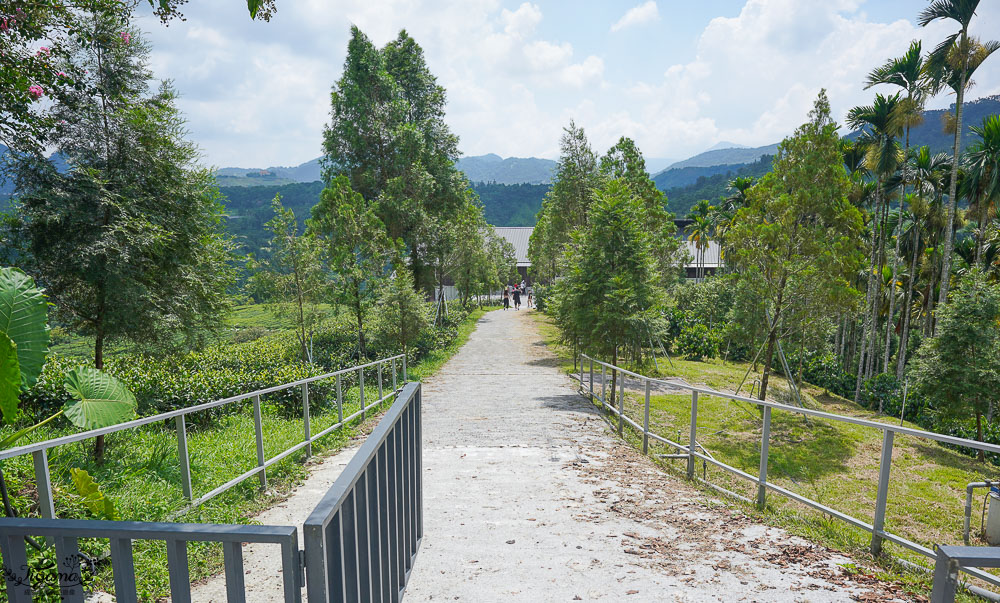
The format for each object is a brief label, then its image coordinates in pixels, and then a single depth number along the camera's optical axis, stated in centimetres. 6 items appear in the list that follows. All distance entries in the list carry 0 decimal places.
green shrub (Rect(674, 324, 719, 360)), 2452
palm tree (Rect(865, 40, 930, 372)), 2048
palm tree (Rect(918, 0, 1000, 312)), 1853
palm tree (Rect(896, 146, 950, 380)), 2481
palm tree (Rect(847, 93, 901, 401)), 2152
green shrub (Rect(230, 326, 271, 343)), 2990
